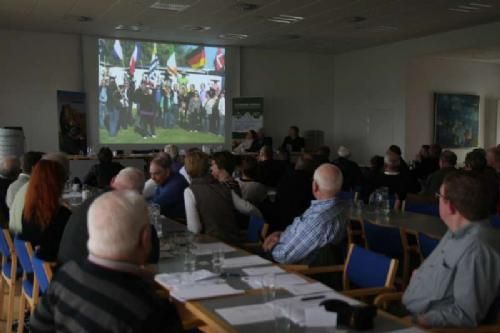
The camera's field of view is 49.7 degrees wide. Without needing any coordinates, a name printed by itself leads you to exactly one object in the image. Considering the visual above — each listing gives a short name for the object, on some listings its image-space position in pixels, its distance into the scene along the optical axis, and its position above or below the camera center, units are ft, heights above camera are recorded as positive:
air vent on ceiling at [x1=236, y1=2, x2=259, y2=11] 30.18 +6.98
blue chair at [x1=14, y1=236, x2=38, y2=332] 11.64 -3.37
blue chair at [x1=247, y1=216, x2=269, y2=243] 14.26 -2.72
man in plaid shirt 11.46 -2.05
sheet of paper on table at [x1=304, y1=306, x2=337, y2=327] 7.02 -2.51
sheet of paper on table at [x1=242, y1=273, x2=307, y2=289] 8.89 -2.56
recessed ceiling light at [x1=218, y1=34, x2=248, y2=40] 40.88 +7.08
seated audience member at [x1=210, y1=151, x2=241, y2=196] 16.45 -1.27
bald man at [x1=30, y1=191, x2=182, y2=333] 5.39 -1.59
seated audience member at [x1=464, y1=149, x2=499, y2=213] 19.24 -1.21
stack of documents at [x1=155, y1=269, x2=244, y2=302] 8.32 -2.55
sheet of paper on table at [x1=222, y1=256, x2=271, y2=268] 10.21 -2.57
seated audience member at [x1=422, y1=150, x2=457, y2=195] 21.01 -1.71
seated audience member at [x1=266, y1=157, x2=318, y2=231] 17.92 -2.39
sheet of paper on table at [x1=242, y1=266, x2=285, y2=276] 9.66 -2.57
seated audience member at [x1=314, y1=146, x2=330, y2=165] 24.72 -1.27
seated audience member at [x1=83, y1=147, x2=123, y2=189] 25.21 -2.01
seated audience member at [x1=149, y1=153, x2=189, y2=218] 17.06 -2.15
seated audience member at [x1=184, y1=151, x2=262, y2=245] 14.02 -2.12
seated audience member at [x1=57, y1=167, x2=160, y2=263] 9.91 -2.08
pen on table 8.04 -2.53
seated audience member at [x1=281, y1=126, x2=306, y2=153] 45.88 -1.03
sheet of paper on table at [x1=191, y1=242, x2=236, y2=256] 11.28 -2.59
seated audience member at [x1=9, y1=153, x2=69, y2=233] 14.26 -2.24
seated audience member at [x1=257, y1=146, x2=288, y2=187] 25.52 -1.91
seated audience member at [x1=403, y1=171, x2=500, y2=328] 7.89 -2.06
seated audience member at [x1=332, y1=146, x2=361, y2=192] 26.86 -2.22
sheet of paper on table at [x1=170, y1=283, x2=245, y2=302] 8.23 -2.55
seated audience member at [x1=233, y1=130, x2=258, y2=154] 43.83 -1.25
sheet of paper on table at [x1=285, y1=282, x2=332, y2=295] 8.48 -2.56
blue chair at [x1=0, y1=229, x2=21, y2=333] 13.35 -3.62
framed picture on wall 45.06 +0.80
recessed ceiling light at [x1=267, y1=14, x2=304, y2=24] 33.71 +7.02
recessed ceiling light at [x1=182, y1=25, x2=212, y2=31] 37.26 +7.07
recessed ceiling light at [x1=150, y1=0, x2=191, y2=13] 30.37 +7.03
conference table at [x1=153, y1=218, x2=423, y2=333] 6.95 -2.57
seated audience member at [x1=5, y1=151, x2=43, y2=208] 17.07 -1.52
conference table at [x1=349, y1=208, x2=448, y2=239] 14.73 -2.74
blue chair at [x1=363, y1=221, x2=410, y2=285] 14.16 -3.02
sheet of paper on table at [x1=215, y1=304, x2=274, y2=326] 7.23 -2.56
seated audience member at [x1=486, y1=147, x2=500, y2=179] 21.66 -1.16
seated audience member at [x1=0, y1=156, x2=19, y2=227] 18.06 -1.73
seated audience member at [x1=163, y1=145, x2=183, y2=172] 26.03 -1.31
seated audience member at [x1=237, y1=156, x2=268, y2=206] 18.63 -2.14
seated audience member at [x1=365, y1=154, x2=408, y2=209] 21.88 -2.08
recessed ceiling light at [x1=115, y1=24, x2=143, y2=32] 36.99 +7.07
